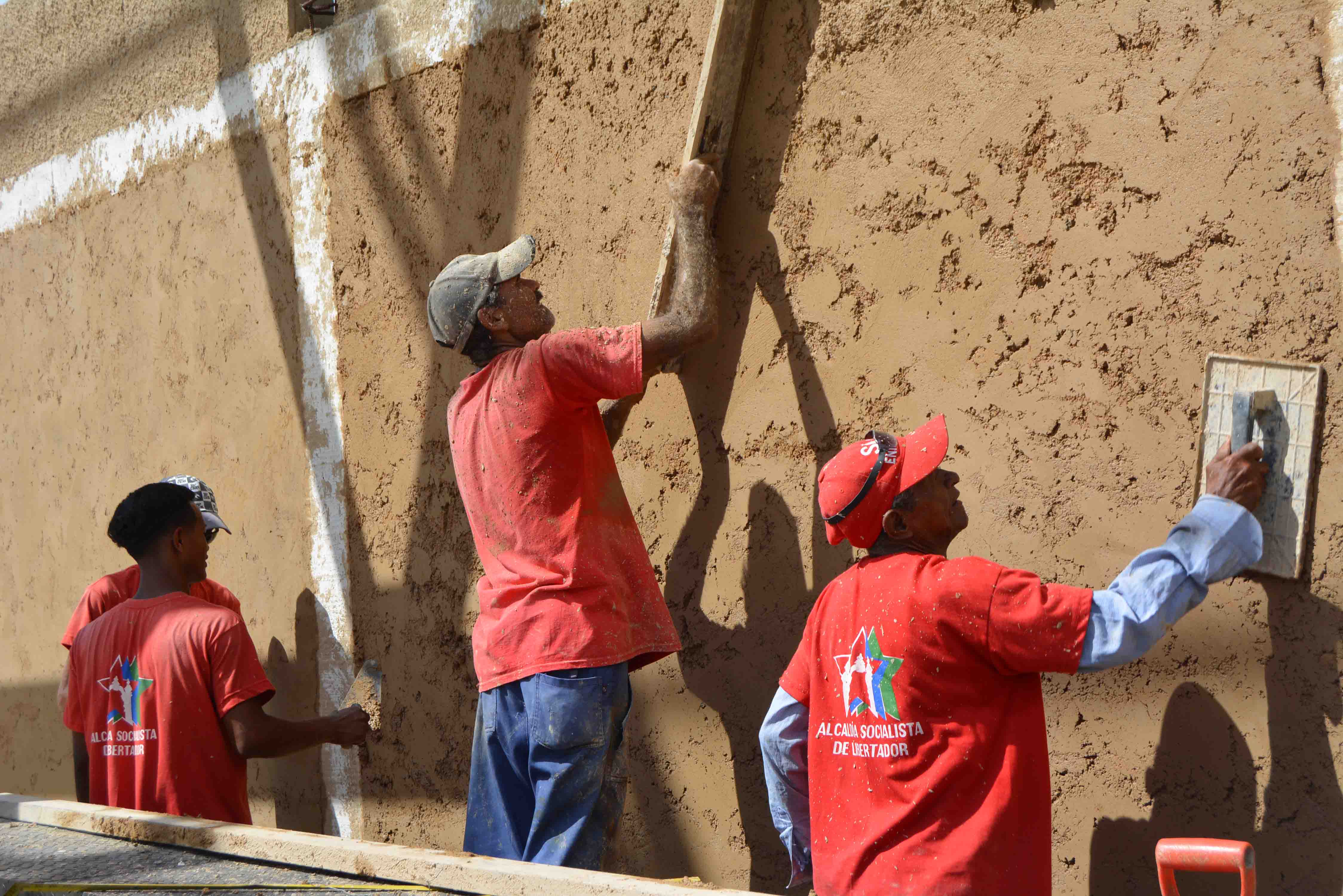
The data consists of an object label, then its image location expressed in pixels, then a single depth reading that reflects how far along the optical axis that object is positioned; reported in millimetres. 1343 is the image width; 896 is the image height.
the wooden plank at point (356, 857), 6402
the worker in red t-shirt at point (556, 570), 7055
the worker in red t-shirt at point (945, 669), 6473
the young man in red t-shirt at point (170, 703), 7536
